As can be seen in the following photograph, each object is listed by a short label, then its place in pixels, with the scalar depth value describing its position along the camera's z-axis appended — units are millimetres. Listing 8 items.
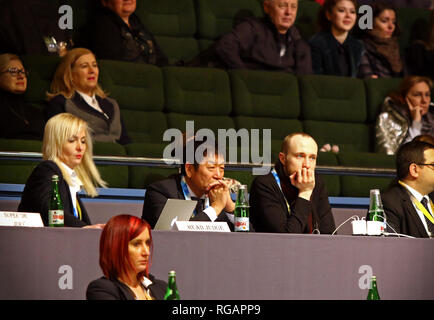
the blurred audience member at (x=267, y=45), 11008
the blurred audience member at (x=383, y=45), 11906
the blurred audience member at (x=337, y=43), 11461
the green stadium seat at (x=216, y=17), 11727
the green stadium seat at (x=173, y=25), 11586
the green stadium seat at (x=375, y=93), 11109
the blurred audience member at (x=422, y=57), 12281
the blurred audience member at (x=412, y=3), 13680
